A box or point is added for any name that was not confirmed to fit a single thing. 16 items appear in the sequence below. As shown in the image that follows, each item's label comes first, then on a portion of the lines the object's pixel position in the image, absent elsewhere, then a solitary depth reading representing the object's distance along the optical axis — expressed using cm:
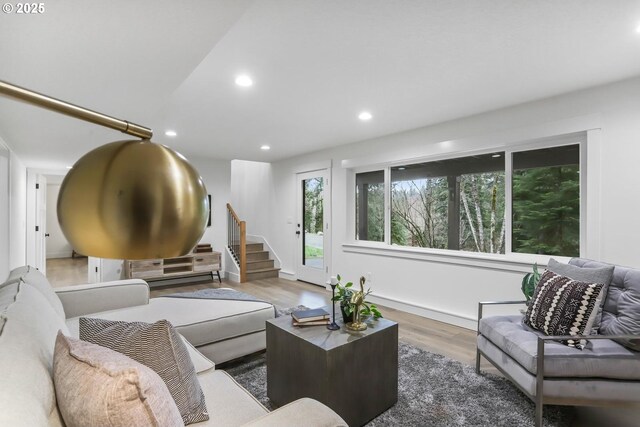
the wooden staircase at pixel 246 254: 576
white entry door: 527
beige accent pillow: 72
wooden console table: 496
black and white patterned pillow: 188
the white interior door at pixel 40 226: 598
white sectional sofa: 76
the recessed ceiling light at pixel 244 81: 244
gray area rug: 188
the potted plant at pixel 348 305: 206
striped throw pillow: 117
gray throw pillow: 197
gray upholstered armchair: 171
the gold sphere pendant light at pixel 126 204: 48
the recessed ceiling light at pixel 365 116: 336
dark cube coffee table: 172
